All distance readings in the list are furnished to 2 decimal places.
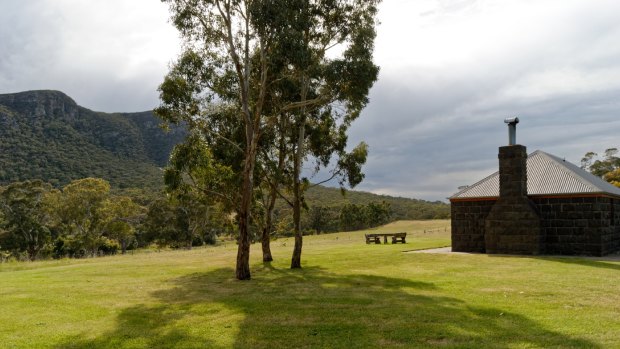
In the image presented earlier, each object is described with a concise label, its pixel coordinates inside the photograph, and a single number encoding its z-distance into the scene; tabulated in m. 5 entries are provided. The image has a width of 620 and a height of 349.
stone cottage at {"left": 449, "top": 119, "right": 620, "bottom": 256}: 23.06
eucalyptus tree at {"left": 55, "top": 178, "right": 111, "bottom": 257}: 48.03
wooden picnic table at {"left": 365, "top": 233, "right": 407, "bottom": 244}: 35.28
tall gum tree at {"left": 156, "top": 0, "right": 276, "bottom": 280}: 16.95
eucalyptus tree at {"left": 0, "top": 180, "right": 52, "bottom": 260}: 50.03
